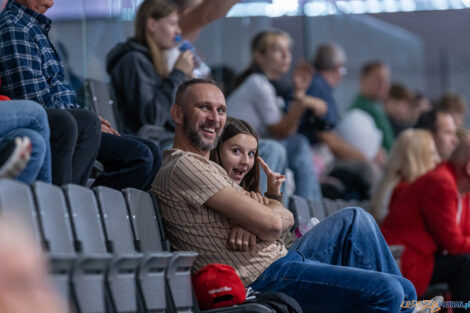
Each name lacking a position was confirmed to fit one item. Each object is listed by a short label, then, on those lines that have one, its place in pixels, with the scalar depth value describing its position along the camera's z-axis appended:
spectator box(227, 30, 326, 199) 10.86
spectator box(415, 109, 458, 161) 12.39
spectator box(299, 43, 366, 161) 12.57
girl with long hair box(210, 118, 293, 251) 7.17
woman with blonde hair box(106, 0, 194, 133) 9.01
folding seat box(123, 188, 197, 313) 5.61
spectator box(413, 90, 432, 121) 17.73
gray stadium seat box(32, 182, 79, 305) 4.56
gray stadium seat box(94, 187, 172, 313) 5.35
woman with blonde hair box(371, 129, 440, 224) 11.28
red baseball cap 6.02
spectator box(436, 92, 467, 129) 15.43
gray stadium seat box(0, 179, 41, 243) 4.53
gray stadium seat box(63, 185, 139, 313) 5.00
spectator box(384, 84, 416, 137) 16.71
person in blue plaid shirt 6.12
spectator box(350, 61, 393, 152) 15.34
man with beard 6.48
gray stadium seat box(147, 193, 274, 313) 5.57
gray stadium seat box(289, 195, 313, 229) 8.54
